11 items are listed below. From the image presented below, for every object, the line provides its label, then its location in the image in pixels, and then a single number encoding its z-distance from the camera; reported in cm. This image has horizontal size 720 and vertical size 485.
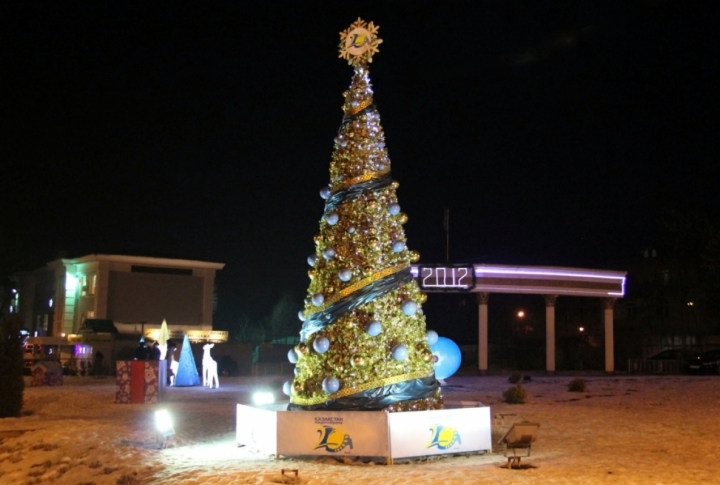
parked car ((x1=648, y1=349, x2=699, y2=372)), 3515
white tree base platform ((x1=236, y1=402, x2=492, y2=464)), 1127
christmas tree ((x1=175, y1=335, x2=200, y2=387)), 2989
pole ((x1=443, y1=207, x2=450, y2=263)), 3762
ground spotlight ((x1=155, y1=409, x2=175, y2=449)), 1352
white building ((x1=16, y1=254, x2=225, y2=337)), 5291
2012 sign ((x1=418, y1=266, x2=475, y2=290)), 3456
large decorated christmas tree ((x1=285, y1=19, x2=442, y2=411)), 1208
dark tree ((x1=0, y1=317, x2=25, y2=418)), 1783
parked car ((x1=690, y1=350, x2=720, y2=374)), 3453
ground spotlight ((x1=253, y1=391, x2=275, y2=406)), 1574
